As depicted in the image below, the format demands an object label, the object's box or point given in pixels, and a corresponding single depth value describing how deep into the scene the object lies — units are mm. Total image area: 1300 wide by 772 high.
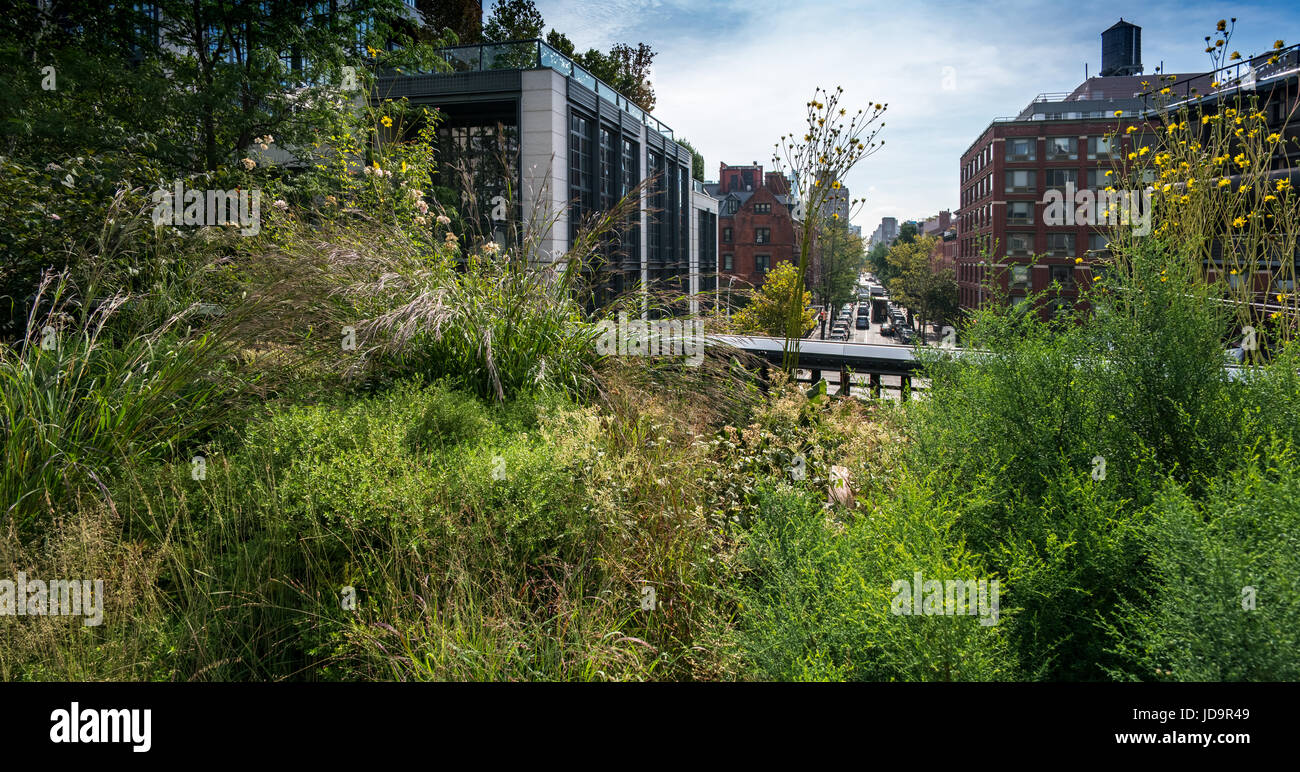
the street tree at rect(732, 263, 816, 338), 26031
